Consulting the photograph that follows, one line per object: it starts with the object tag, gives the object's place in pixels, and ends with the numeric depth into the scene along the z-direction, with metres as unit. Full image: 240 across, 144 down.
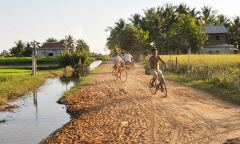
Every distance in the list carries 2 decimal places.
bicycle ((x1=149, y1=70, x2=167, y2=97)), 18.64
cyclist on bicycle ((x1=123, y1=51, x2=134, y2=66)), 33.39
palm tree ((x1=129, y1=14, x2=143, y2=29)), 88.88
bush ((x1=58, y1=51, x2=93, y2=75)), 54.84
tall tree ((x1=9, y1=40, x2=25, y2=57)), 117.25
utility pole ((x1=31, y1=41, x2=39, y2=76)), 40.92
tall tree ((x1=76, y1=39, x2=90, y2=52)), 138.27
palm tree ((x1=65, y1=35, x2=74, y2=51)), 121.30
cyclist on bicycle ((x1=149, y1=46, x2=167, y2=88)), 18.66
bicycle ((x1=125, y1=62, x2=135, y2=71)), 34.38
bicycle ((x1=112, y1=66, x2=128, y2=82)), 28.17
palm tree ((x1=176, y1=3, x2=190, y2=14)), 90.69
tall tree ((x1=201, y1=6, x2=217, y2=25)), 98.35
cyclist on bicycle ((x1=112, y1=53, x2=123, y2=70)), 27.24
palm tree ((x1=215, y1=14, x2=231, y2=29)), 99.14
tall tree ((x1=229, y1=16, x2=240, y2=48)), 93.44
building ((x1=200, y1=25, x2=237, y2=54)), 81.94
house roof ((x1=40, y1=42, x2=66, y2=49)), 124.12
